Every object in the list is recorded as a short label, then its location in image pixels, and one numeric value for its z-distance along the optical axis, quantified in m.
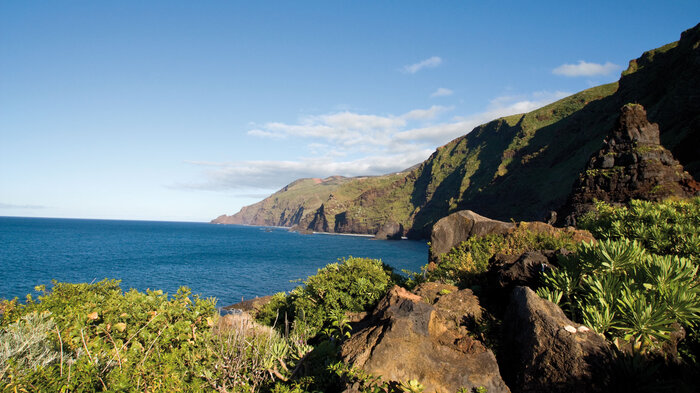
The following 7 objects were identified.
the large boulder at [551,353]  4.55
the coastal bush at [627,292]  5.01
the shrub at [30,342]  5.56
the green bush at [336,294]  9.41
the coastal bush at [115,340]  4.41
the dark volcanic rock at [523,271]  7.37
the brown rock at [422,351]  5.20
